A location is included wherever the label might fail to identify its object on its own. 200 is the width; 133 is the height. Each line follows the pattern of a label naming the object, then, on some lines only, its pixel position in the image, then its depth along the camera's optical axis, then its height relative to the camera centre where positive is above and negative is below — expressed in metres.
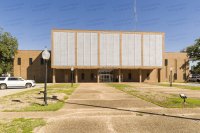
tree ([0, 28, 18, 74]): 31.30 +5.42
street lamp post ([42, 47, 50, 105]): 7.82 +0.94
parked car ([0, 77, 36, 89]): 17.59 -2.40
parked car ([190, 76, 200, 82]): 36.47 -3.59
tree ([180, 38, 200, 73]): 42.97 +6.86
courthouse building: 32.69 +3.88
